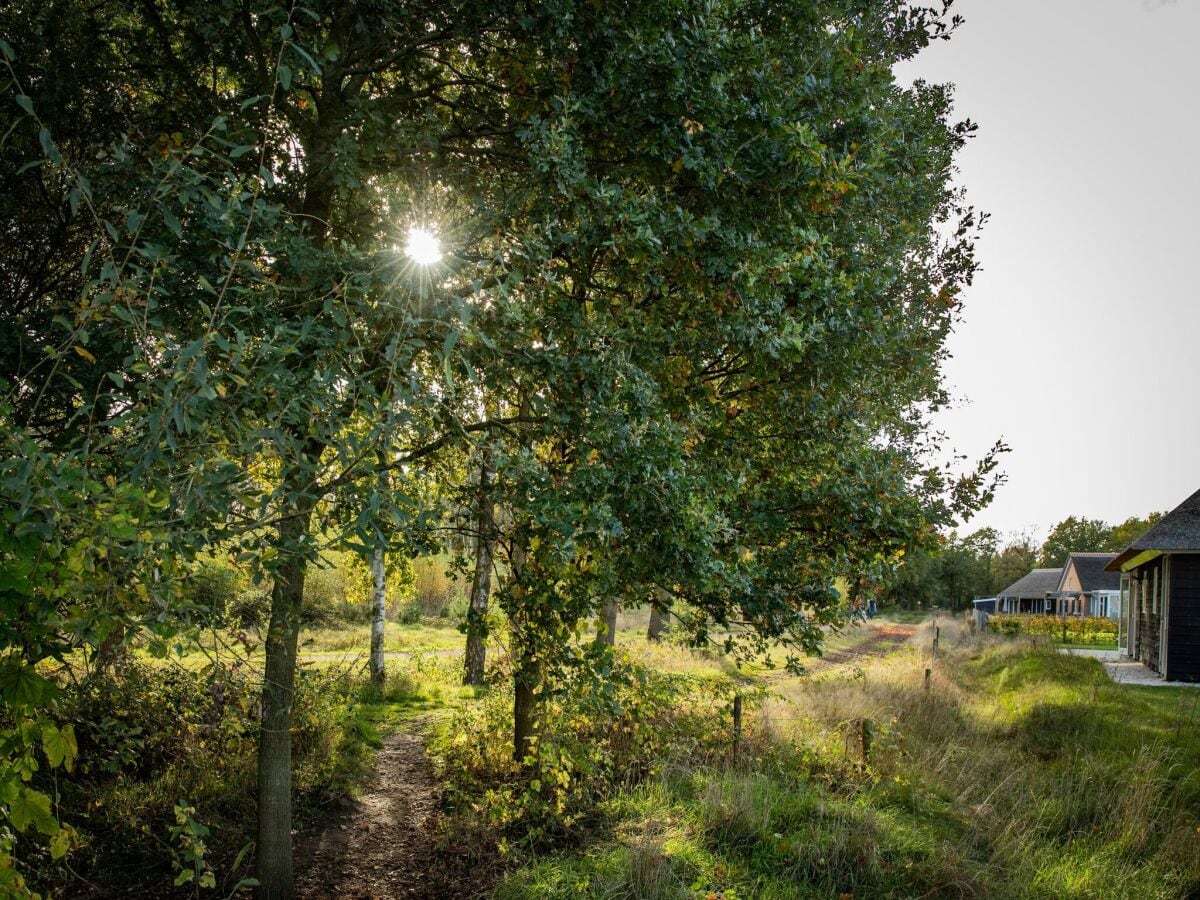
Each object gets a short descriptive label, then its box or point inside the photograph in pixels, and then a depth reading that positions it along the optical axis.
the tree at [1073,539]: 85.94
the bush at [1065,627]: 31.38
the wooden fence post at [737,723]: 9.22
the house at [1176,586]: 17.12
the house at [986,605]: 66.06
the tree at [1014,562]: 71.34
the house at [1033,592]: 58.03
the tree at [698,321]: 4.72
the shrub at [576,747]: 6.98
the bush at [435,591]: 30.72
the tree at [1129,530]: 68.06
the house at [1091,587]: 46.94
